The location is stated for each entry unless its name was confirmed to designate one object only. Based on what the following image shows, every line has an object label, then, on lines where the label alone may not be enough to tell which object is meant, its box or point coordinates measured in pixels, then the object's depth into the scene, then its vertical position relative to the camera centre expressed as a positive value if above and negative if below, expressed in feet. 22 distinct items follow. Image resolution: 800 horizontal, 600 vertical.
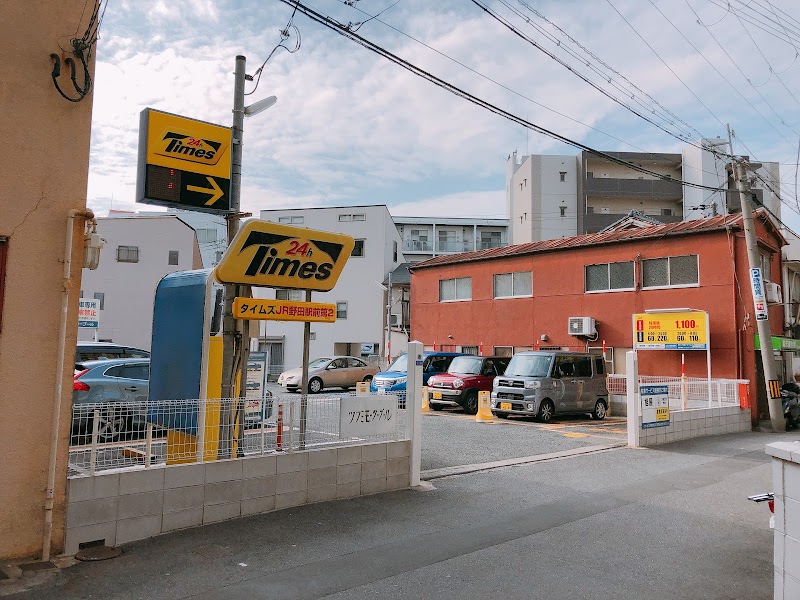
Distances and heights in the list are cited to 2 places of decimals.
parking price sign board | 58.95 +2.45
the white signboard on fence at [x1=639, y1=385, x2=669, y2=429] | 42.34 -3.58
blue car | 58.80 -2.29
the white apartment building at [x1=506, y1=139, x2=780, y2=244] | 151.53 +41.52
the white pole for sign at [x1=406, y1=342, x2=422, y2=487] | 27.14 -2.33
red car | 59.41 -3.16
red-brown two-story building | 59.67 +7.44
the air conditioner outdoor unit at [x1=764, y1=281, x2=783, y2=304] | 61.57 +6.68
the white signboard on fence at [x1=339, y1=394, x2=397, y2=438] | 25.04 -2.85
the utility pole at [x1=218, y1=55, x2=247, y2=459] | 21.89 +0.73
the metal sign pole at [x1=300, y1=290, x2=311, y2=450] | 23.44 -2.06
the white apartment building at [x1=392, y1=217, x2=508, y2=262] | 179.22 +34.82
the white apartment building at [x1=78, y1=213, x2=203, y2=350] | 112.06 +13.65
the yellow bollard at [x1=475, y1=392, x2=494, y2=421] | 53.78 -5.03
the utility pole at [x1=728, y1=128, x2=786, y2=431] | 52.80 +4.92
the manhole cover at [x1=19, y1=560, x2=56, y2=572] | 16.22 -6.05
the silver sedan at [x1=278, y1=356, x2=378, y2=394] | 79.10 -3.55
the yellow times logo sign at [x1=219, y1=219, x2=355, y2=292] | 22.36 +3.51
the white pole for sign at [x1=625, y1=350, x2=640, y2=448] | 41.29 -2.99
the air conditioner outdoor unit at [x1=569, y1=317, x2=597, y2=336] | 68.54 +3.09
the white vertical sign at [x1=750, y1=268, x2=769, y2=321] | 52.77 +5.52
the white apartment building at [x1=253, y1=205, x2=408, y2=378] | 122.42 +8.63
